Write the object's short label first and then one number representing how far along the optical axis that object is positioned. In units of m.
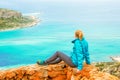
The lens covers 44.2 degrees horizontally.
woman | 4.09
